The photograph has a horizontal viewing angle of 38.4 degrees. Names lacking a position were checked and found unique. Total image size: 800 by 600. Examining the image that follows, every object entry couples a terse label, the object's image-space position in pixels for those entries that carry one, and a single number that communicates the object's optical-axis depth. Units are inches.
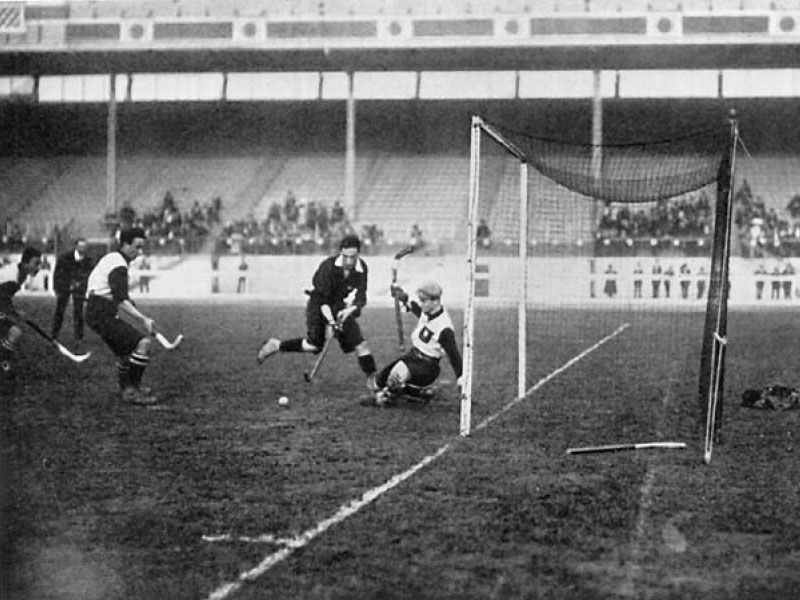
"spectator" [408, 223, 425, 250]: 1460.9
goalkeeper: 442.6
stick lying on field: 347.3
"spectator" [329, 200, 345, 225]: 1535.4
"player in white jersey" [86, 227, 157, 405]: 438.6
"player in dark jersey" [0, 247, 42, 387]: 450.3
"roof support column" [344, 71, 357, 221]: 1574.8
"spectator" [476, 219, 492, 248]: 1407.5
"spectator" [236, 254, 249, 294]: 1480.1
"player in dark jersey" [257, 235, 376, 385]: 487.5
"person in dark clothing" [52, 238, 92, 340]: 792.3
